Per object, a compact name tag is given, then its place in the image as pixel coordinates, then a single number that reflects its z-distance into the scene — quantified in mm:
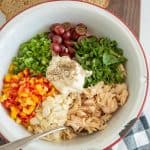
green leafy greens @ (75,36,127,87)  865
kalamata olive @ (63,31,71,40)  900
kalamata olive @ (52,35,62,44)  898
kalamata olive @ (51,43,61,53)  892
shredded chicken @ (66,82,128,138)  820
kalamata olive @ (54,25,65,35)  892
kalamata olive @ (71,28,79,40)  906
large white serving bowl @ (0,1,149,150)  787
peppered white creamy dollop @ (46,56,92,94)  842
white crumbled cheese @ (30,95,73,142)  821
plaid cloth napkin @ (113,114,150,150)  876
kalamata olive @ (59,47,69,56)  892
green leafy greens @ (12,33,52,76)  878
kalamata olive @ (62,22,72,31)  905
